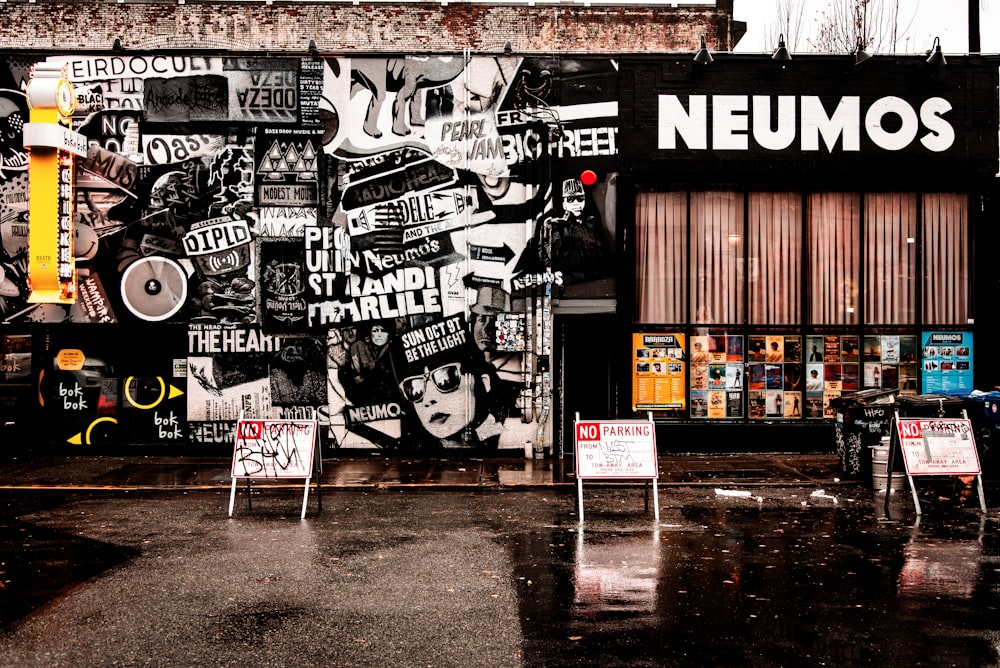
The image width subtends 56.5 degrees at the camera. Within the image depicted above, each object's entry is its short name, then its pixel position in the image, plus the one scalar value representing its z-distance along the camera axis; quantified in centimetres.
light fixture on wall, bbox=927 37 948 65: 1711
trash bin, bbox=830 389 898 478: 1438
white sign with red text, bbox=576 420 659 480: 1177
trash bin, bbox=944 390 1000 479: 1430
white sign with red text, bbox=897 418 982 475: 1197
